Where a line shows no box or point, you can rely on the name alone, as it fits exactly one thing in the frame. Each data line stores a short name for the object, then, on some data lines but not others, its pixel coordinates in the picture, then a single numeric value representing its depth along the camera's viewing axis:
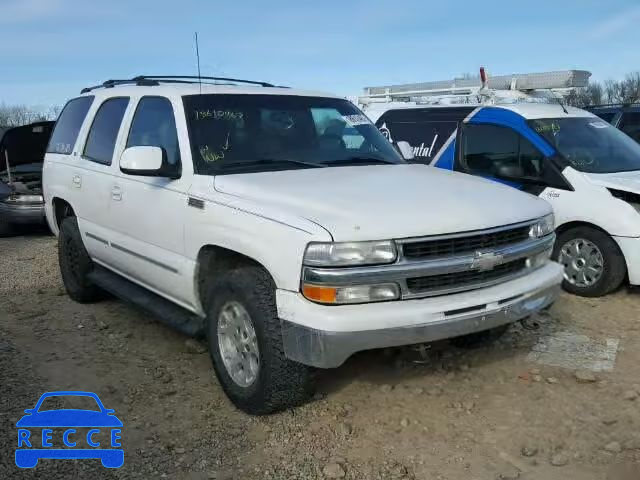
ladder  8.28
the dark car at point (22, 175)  9.80
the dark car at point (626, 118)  10.33
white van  5.68
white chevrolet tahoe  3.06
